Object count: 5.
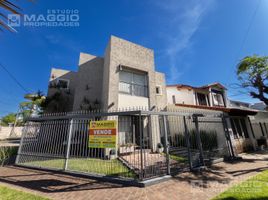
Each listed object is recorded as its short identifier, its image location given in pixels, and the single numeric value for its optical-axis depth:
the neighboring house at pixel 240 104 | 33.22
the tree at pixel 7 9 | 1.48
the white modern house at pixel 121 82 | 11.66
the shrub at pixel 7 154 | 9.17
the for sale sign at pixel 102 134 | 6.28
